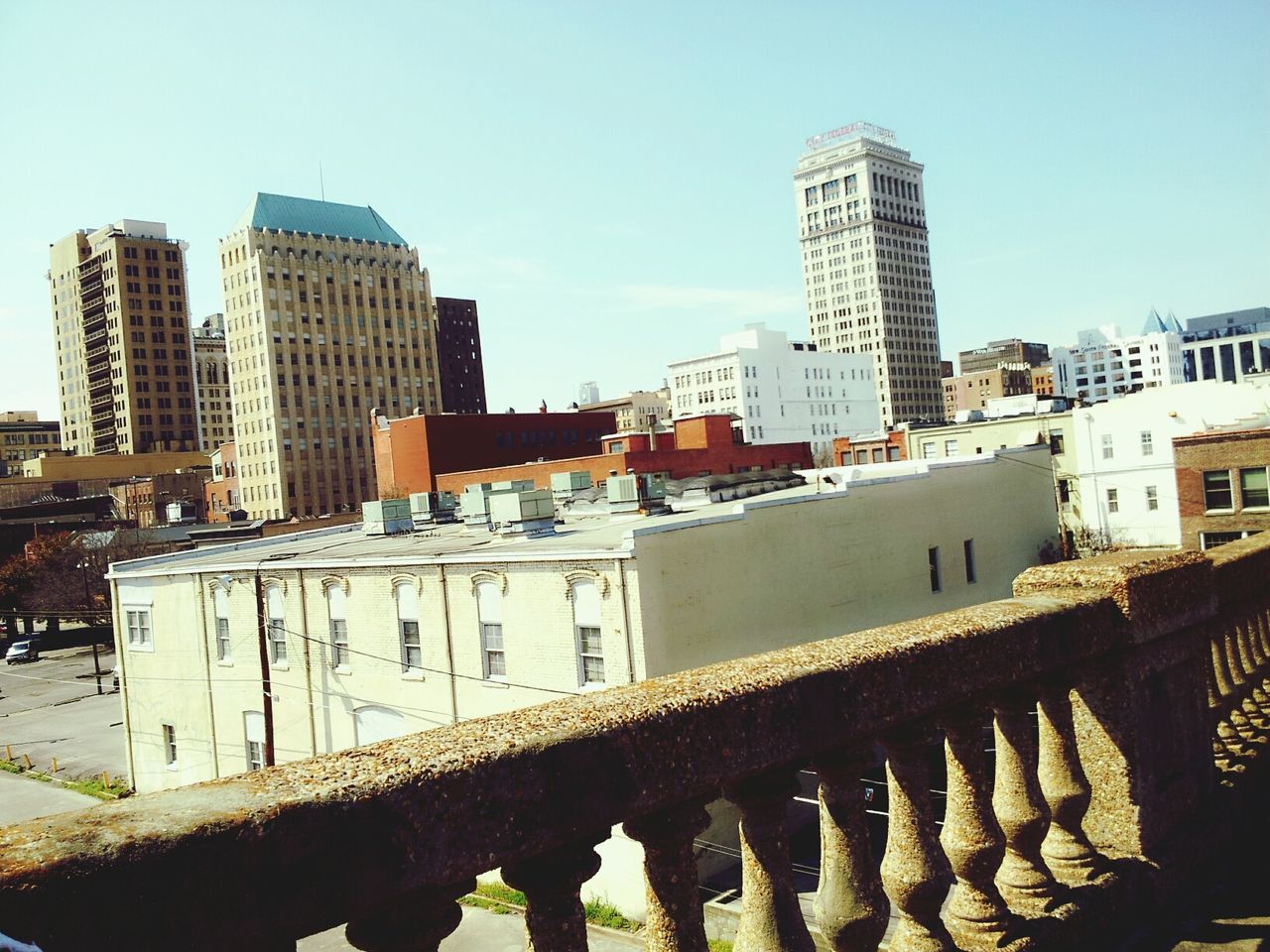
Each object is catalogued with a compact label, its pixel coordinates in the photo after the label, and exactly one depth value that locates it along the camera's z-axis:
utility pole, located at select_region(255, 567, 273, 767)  29.44
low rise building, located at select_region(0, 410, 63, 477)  198.62
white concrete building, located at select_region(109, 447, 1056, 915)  22.12
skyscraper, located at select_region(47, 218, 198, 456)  167.25
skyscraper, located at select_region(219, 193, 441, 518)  130.62
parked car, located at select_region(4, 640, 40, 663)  71.12
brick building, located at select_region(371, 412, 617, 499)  76.12
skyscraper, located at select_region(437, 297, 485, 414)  178.88
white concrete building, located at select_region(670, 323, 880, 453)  154.00
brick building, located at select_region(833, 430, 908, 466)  77.19
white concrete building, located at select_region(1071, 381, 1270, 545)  54.34
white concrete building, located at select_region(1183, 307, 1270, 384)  194.00
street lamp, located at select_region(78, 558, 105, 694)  73.28
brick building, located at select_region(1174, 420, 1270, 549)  42.59
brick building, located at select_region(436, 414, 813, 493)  61.31
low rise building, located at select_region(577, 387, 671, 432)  187.38
